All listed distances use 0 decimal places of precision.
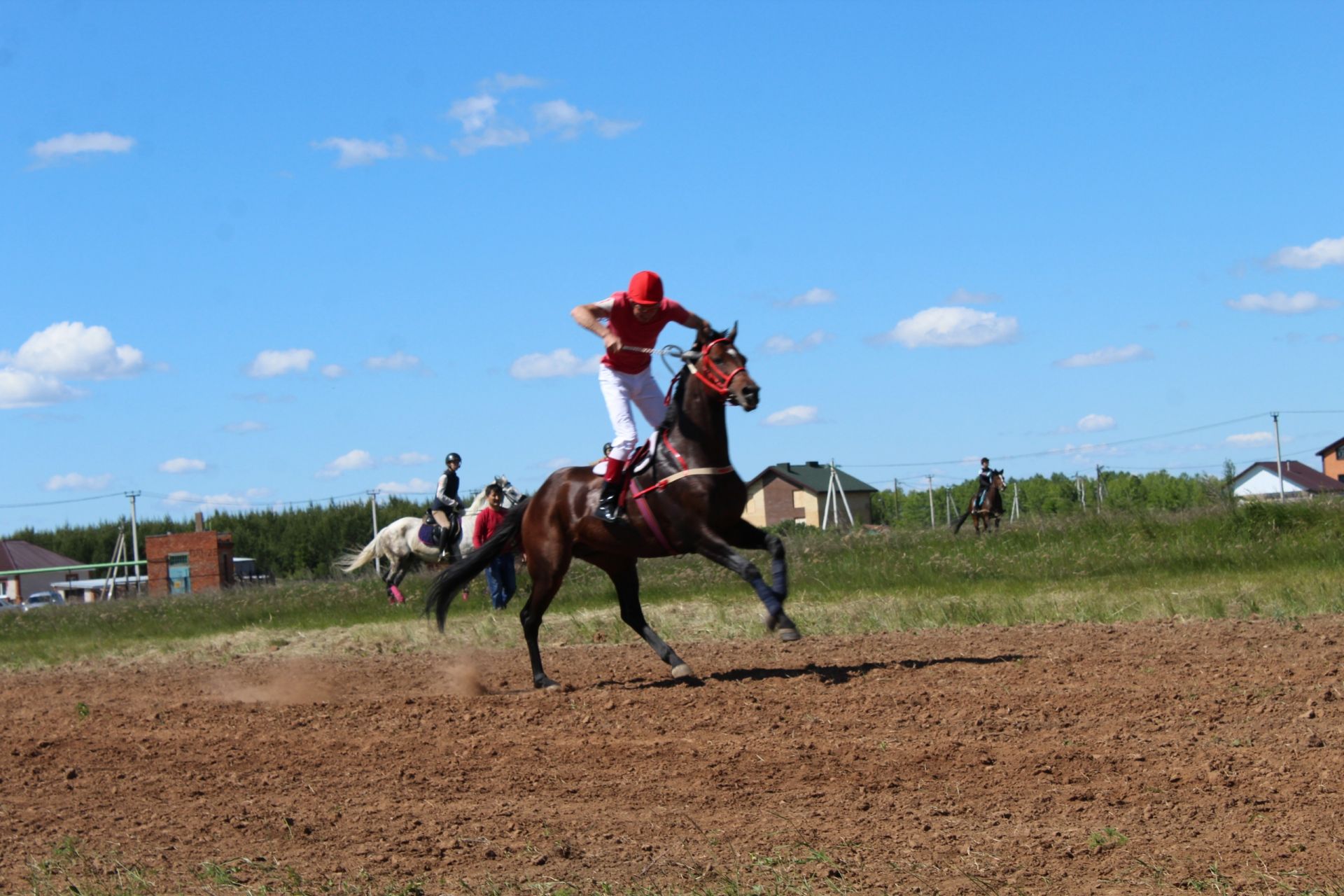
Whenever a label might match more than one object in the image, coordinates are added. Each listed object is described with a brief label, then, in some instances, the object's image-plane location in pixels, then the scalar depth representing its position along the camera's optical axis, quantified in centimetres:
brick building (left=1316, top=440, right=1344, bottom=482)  9931
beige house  7644
